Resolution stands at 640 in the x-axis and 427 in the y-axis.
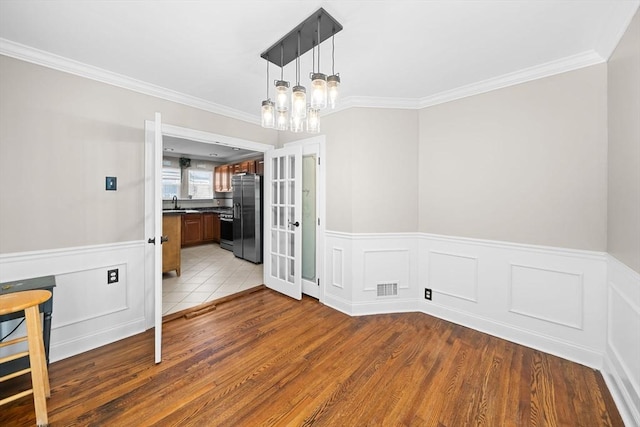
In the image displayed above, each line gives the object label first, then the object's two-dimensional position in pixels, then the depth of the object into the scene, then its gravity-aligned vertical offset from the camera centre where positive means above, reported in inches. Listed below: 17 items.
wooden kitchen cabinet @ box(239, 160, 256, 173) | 213.0 +40.5
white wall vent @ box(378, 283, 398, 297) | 113.9 -36.0
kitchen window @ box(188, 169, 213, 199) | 279.9 +30.9
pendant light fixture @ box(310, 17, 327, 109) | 58.9 +29.5
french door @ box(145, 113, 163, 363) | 77.1 -5.4
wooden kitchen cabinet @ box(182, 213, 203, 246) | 247.6 -19.2
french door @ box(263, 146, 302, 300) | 129.3 -5.4
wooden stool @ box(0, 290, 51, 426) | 55.0 -30.7
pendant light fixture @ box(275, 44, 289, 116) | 64.6 +30.5
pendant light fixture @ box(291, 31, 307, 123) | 62.9 +27.9
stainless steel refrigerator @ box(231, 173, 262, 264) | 191.5 -4.9
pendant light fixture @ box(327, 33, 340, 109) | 58.7 +29.7
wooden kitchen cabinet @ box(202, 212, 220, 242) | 264.7 -18.0
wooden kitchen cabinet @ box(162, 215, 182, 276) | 155.6 -21.8
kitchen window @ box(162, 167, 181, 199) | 260.5 +30.1
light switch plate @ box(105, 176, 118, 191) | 89.5 +10.0
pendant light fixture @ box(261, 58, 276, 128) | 72.5 +28.8
